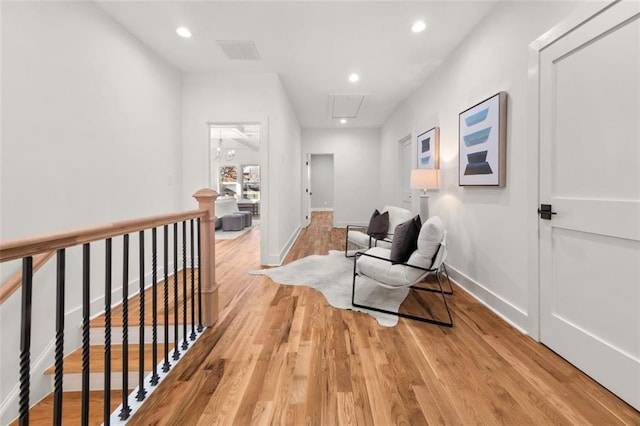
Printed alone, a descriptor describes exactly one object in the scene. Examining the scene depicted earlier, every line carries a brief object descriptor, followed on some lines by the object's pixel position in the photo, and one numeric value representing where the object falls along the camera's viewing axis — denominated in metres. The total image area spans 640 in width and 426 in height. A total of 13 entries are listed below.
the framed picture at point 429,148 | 3.71
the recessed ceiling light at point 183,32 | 2.92
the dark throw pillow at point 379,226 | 4.00
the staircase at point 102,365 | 1.95
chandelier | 10.72
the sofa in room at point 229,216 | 7.30
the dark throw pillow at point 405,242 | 2.59
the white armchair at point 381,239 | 3.84
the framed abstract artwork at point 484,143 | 2.39
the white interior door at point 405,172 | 5.46
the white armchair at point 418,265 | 2.36
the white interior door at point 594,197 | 1.45
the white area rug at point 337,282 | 2.67
